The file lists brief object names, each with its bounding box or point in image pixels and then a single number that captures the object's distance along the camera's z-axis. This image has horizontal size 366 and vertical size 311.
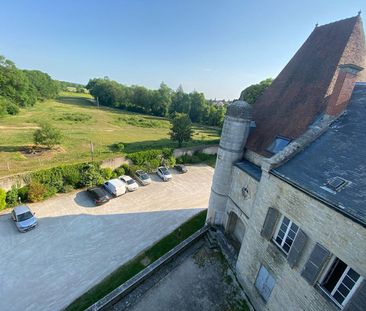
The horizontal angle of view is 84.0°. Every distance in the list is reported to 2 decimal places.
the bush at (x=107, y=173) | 22.20
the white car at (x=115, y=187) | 20.14
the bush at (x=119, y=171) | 23.66
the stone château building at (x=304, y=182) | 6.71
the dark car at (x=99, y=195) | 18.64
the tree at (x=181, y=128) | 34.53
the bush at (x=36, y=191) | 17.64
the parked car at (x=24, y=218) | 14.78
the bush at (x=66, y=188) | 19.80
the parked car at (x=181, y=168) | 27.69
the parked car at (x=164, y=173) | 24.59
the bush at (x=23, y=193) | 17.53
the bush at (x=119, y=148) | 32.88
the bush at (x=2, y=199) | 16.28
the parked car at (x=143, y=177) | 23.03
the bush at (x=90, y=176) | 20.70
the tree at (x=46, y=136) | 27.36
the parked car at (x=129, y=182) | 21.43
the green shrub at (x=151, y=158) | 25.64
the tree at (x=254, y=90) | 33.88
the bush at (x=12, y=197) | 17.00
